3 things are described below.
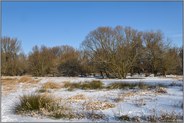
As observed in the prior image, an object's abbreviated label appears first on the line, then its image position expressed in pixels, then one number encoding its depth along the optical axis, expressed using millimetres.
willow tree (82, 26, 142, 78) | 27822
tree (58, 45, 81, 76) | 38456
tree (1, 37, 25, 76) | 39372
